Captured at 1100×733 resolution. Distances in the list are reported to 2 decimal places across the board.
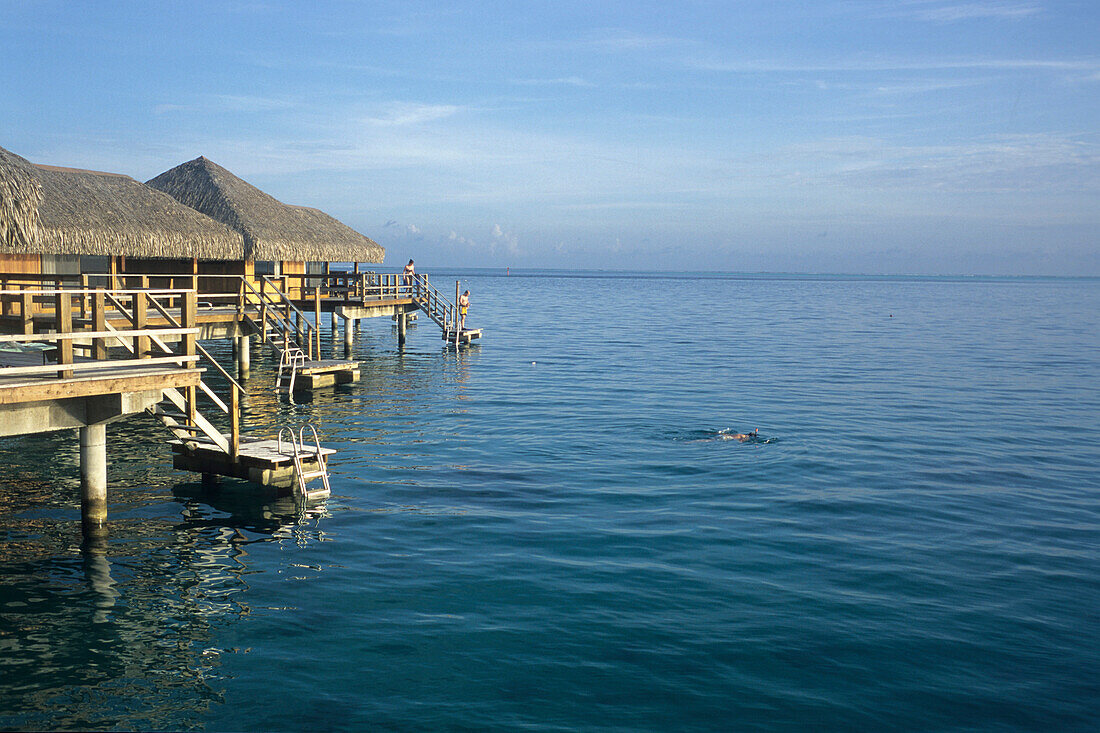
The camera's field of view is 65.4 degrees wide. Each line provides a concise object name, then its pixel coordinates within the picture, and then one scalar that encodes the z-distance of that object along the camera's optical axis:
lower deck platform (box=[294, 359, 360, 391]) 26.77
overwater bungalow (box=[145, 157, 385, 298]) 31.75
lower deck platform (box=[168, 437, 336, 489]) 14.44
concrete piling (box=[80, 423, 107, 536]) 12.03
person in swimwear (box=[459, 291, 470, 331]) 42.88
